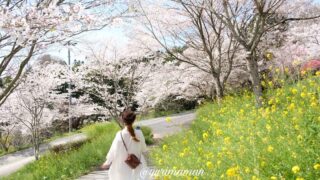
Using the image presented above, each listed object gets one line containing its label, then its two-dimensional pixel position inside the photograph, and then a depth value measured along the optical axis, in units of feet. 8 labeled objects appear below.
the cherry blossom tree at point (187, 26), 39.52
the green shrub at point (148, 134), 44.73
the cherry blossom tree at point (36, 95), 52.75
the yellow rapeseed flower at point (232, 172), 11.05
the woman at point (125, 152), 17.12
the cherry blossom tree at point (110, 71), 54.65
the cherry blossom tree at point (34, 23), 13.78
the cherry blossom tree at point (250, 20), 26.70
